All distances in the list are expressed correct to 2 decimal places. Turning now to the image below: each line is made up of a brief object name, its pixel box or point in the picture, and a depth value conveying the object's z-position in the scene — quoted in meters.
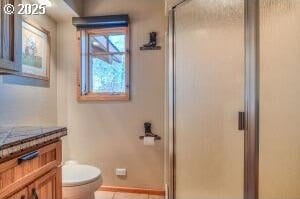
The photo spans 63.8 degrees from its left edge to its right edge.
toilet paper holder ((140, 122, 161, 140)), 2.41
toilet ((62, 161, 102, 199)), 1.73
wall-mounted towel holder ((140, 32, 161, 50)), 2.39
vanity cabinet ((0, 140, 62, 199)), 0.98
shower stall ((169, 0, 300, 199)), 1.16
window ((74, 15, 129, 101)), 2.49
